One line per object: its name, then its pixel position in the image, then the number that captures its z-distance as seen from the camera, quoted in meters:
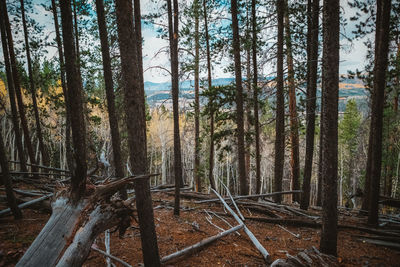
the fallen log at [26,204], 5.45
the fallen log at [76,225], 2.15
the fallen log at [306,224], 5.84
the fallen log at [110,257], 3.43
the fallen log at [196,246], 3.88
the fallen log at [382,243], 5.09
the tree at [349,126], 28.78
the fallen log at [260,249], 4.05
